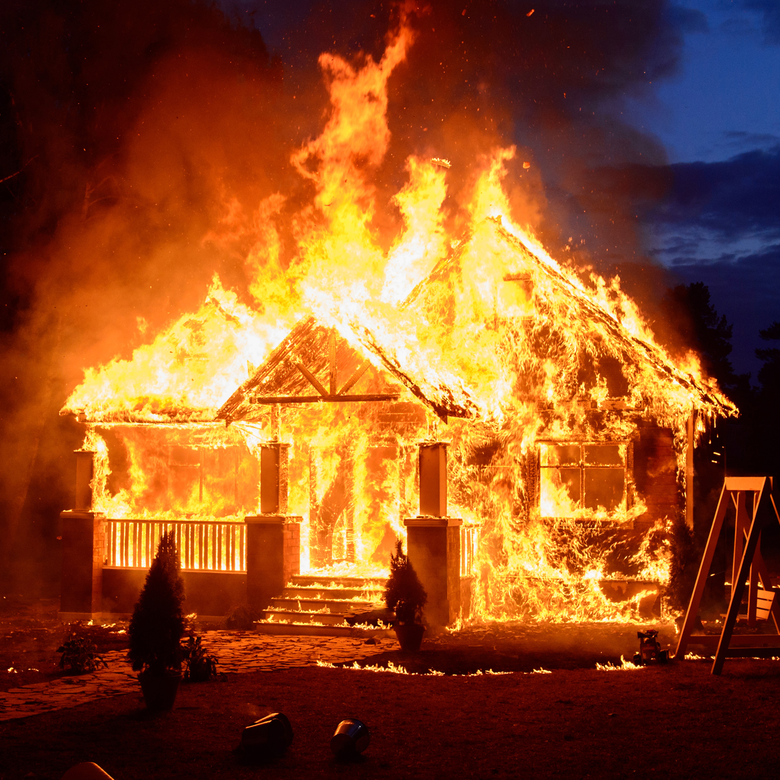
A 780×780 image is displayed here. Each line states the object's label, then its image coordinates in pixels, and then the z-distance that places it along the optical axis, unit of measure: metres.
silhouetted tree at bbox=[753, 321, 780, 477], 40.66
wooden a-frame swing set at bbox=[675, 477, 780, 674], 9.48
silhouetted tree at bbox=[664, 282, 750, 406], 51.94
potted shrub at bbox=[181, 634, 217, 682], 9.76
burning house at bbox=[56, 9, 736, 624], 14.88
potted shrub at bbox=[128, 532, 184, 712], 8.28
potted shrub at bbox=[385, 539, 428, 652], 11.70
